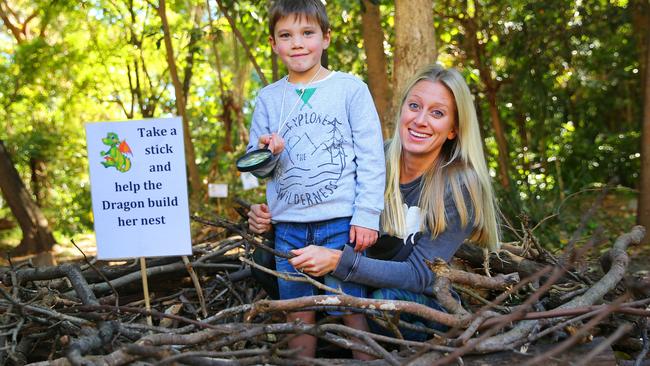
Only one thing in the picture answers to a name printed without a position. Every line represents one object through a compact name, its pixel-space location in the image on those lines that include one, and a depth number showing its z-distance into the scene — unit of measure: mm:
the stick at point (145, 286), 2824
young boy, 2850
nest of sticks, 2252
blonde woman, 2863
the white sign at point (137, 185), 3012
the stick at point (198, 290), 3181
